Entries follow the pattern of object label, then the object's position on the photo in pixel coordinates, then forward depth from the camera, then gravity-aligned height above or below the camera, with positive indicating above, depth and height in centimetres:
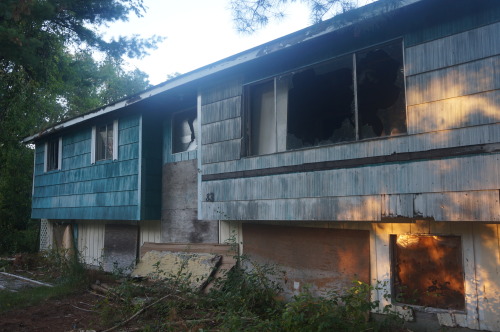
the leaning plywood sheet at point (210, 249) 853 -91
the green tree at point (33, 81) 920 +519
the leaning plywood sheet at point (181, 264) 845 -120
